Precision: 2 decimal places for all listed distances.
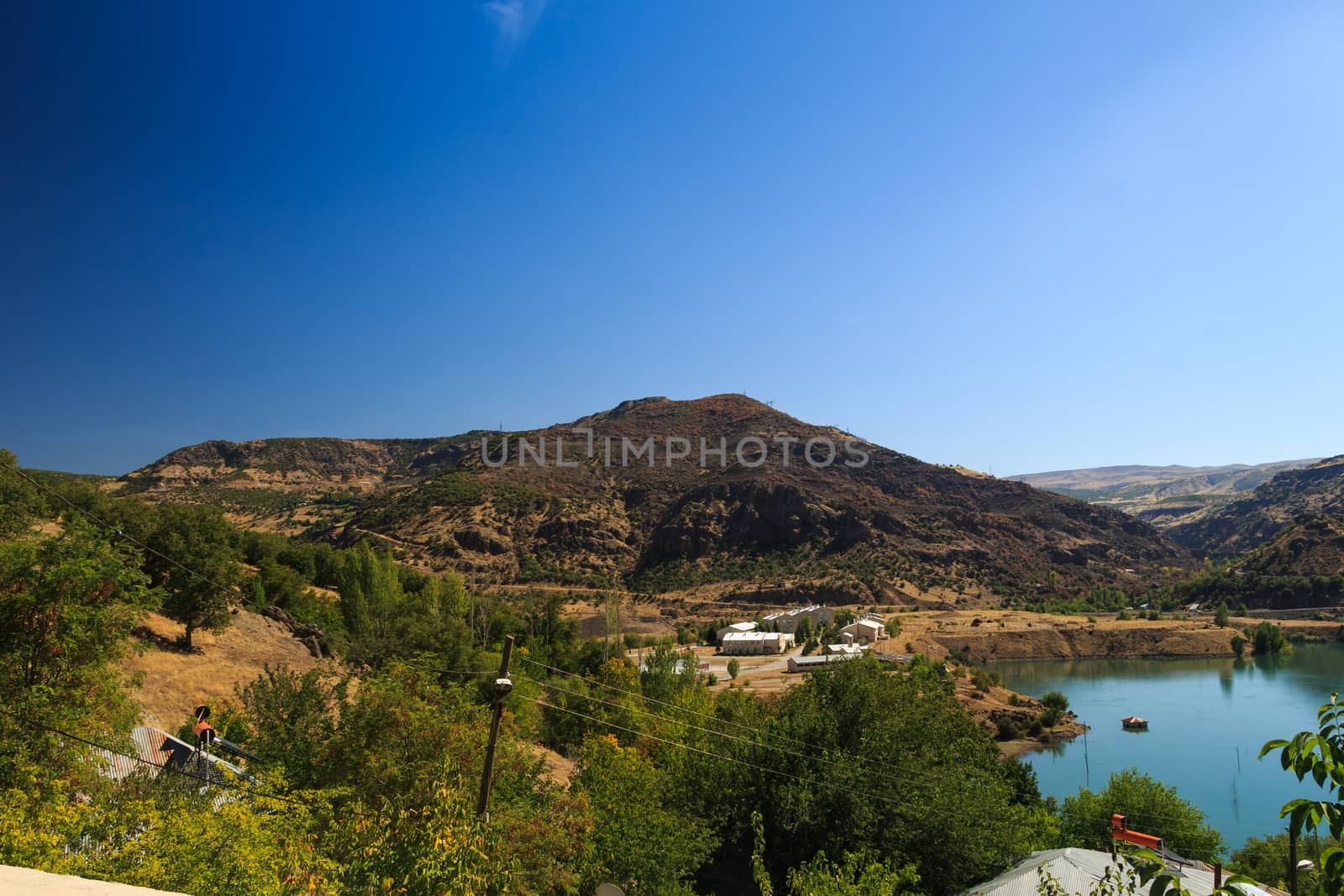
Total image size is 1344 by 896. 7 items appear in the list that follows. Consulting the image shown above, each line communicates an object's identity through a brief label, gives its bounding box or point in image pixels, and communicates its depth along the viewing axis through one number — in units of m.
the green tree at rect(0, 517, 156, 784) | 12.97
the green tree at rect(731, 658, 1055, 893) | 19.91
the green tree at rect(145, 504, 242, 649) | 32.16
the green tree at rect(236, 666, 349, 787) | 15.69
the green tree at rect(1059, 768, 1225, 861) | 28.45
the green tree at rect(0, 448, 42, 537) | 28.67
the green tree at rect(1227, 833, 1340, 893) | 23.86
